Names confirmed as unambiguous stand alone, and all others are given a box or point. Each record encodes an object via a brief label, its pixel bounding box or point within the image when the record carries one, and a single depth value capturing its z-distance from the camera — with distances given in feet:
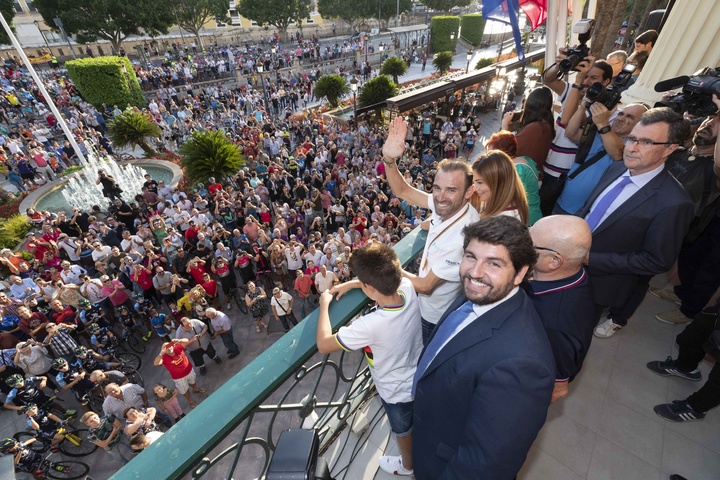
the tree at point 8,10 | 113.00
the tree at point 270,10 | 152.66
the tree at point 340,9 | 169.27
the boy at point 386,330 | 6.10
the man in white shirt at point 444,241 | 7.18
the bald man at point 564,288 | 6.28
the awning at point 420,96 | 59.52
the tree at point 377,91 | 70.64
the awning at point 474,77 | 69.92
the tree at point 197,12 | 134.92
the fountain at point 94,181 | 48.41
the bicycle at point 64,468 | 18.62
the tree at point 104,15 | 109.19
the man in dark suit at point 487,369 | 4.38
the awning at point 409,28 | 178.86
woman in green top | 9.89
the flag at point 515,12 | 19.45
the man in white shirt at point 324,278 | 24.97
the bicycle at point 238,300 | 29.66
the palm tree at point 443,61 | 112.06
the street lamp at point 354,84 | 61.24
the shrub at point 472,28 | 161.27
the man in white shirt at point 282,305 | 24.87
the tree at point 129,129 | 52.80
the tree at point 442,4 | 191.11
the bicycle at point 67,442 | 19.34
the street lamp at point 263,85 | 85.56
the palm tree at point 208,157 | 43.45
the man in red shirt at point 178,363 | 20.33
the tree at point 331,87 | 76.95
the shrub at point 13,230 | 37.35
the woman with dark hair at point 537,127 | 12.14
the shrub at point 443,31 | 147.74
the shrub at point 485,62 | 102.03
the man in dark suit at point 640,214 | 8.27
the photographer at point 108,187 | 41.19
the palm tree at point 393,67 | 89.92
